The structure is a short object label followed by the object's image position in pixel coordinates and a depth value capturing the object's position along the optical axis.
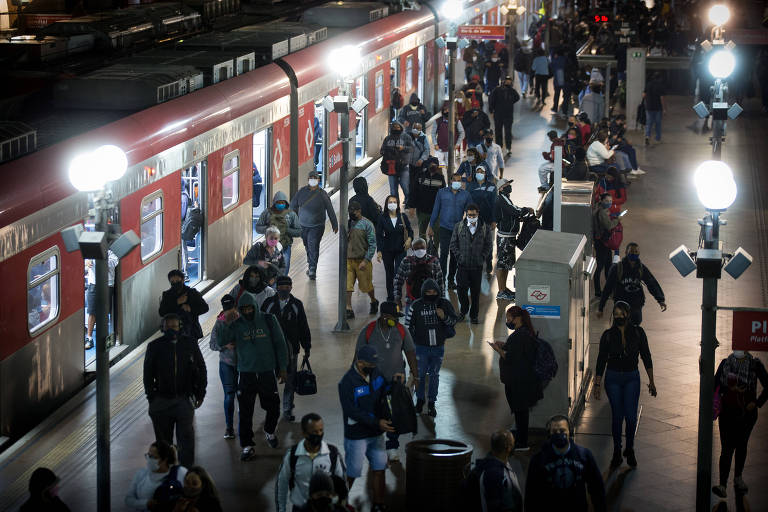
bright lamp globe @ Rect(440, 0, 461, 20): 27.02
